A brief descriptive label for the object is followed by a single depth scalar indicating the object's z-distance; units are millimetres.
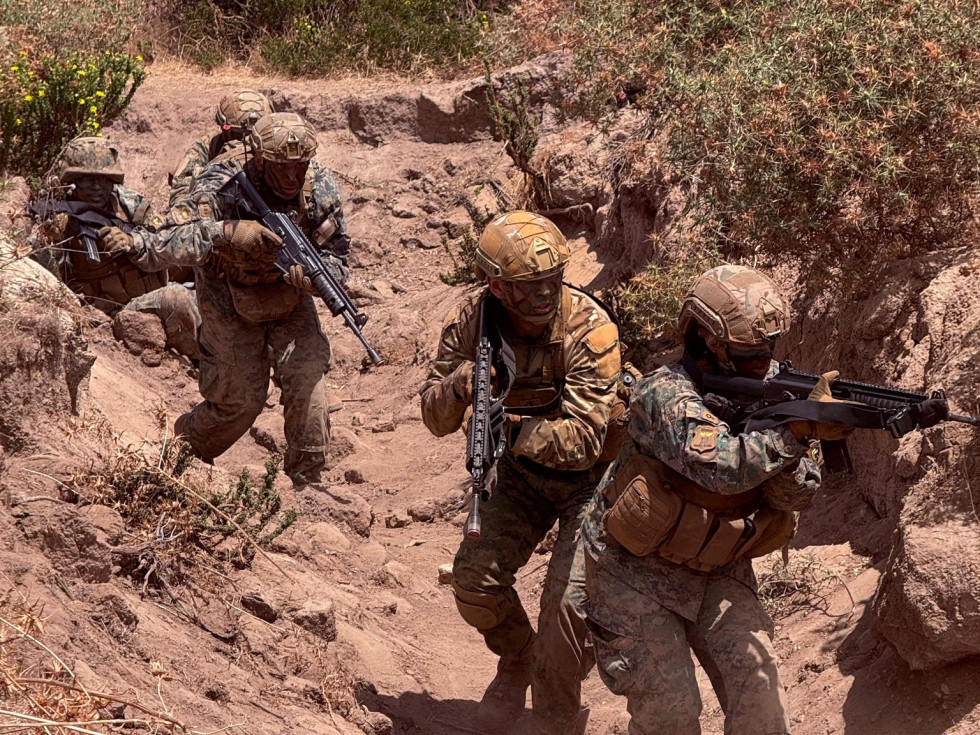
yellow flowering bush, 12188
